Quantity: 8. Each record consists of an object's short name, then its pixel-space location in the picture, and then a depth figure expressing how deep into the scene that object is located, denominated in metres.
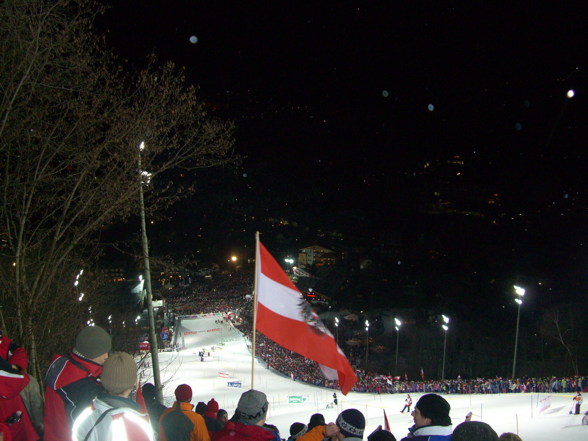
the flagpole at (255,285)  5.38
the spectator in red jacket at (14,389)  3.08
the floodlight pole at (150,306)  8.00
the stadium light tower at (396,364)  24.94
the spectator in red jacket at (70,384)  2.84
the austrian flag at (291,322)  6.09
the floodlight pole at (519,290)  18.83
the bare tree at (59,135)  5.50
